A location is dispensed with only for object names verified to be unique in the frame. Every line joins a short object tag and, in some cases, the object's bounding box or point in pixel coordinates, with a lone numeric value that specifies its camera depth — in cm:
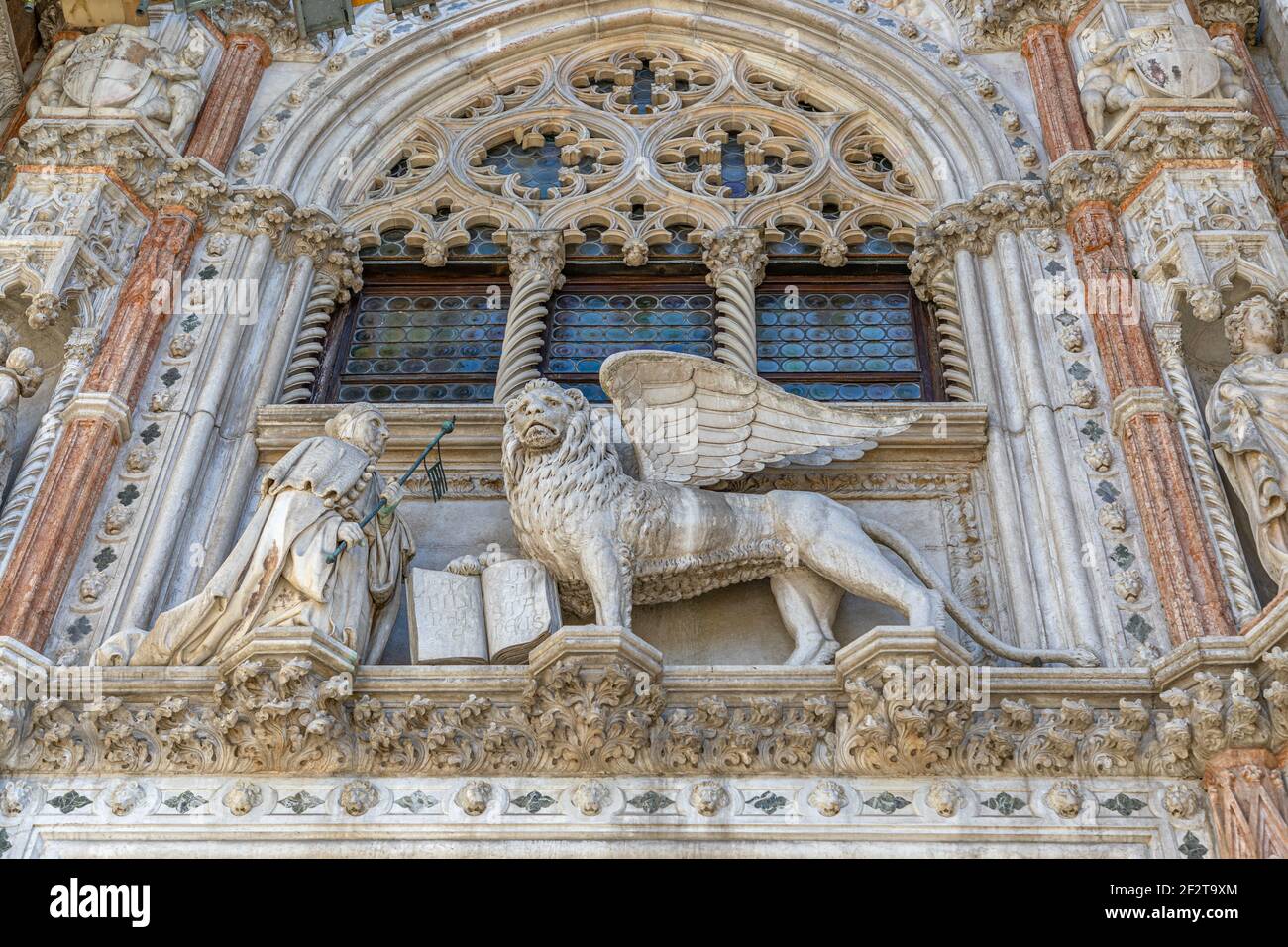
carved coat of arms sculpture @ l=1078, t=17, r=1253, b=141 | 1238
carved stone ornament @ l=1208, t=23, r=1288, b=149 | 1316
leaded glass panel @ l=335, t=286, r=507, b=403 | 1229
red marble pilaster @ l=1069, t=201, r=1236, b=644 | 932
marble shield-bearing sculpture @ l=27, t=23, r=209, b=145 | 1264
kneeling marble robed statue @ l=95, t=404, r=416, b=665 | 916
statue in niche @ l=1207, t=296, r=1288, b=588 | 931
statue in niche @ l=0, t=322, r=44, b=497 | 1041
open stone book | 926
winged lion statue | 946
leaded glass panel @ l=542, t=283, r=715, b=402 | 1238
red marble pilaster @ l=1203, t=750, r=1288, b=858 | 798
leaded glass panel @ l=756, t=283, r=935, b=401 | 1219
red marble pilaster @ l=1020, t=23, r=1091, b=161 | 1278
